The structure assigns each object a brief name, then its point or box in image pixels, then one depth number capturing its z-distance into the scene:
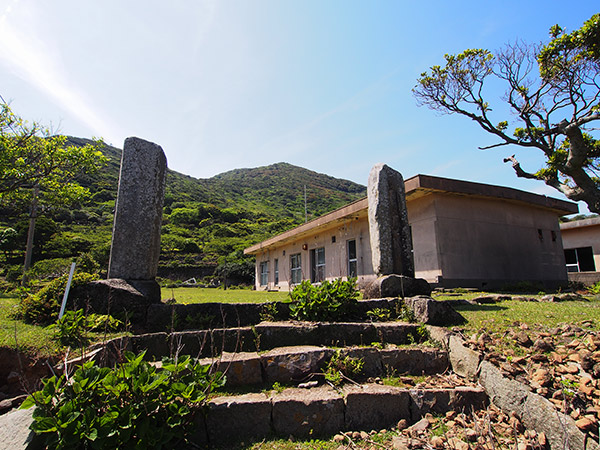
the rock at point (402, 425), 2.69
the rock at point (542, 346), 3.11
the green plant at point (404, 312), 4.45
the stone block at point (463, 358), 3.20
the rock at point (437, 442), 2.42
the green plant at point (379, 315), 4.53
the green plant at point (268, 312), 4.30
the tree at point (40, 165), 11.63
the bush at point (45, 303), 3.94
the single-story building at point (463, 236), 9.68
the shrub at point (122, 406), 2.01
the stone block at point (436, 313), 4.18
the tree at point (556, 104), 8.85
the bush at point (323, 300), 4.15
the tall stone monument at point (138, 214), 4.60
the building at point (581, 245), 15.61
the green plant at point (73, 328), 3.29
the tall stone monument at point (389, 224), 5.96
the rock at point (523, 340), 3.25
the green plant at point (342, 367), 3.12
